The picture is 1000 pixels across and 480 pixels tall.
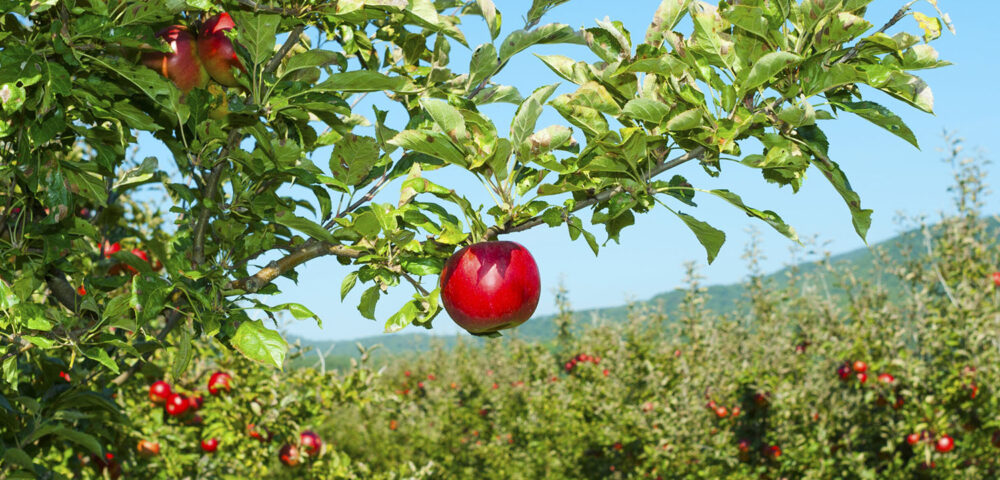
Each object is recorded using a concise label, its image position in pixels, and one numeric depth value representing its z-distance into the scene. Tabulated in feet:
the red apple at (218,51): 5.44
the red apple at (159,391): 13.01
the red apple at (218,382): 13.75
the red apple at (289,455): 14.34
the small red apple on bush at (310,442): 14.53
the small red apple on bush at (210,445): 14.15
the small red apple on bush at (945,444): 18.51
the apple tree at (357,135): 4.12
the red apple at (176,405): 13.06
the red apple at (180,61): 5.49
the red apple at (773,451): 21.49
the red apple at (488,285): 4.70
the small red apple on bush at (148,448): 11.71
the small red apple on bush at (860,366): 20.29
